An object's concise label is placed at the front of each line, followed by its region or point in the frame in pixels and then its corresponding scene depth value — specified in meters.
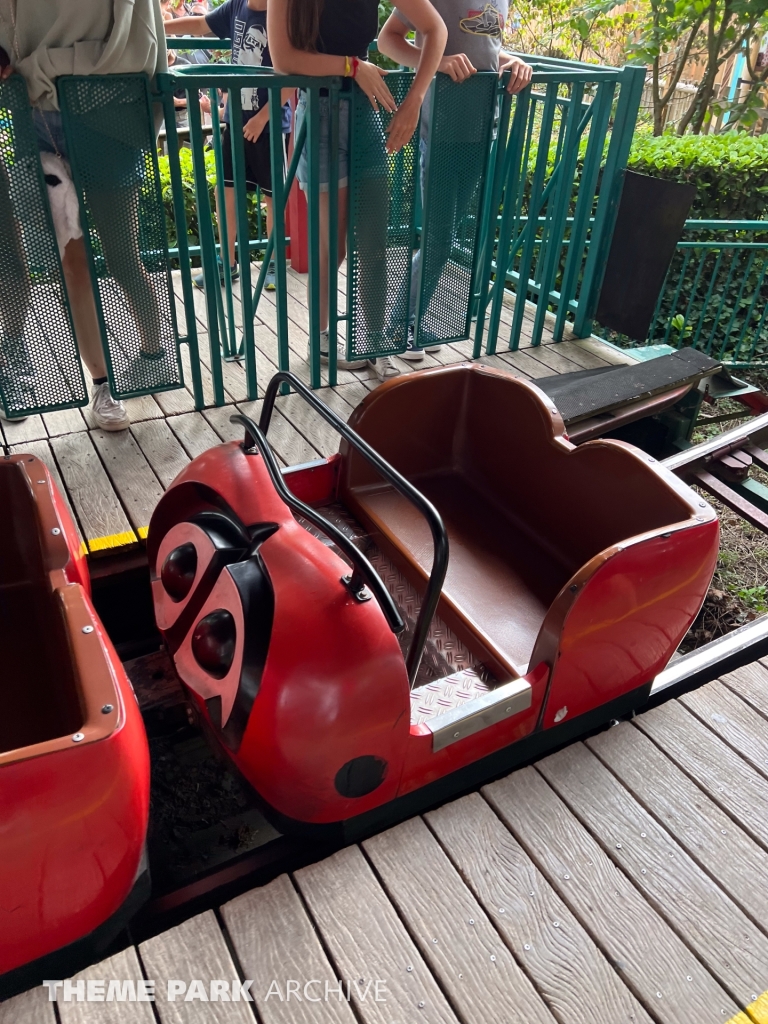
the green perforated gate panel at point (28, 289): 2.04
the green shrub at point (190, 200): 4.65
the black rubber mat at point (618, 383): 2.66
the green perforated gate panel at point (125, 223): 2.07
